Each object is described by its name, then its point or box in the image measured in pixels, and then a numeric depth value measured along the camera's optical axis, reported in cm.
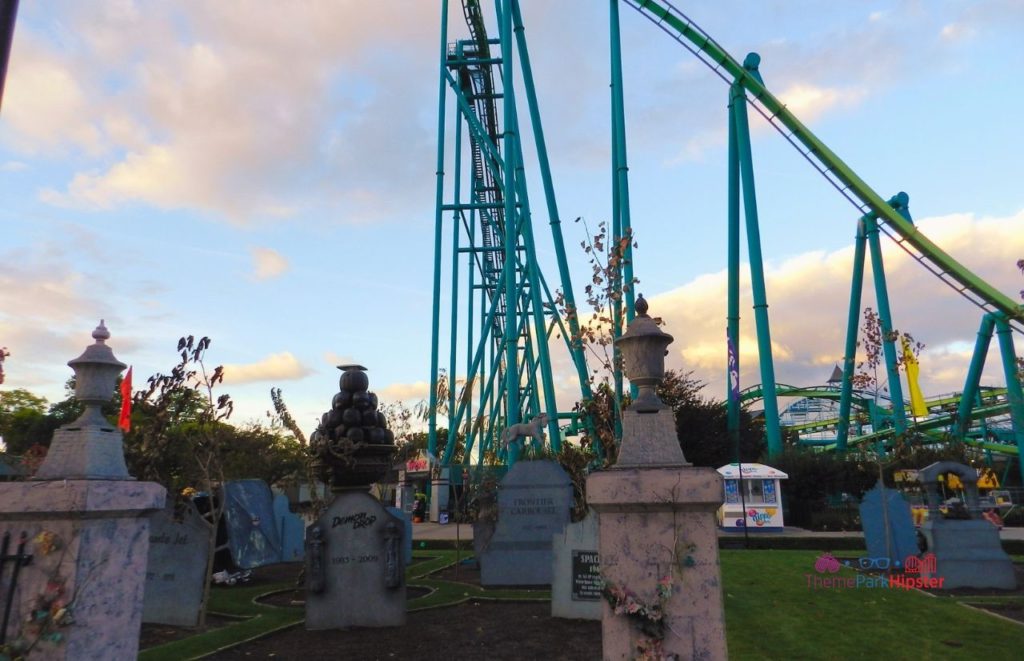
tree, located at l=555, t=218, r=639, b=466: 921
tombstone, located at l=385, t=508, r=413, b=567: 1309
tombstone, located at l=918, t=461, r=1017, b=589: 1006
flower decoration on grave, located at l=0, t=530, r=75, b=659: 342
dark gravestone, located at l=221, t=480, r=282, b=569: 1192
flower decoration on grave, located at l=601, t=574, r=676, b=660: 362
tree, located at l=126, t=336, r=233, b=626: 788
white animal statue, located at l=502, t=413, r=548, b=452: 1352
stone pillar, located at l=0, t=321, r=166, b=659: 348
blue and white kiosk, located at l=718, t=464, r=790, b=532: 2014
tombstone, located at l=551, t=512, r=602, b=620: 775
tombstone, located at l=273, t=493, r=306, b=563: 1440
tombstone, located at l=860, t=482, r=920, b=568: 1227
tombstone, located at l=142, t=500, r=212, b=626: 806
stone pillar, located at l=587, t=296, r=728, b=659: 366
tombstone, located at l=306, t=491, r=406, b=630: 772
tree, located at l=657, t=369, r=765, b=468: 2822
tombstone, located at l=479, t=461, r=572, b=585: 1067
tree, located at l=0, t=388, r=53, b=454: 3969
